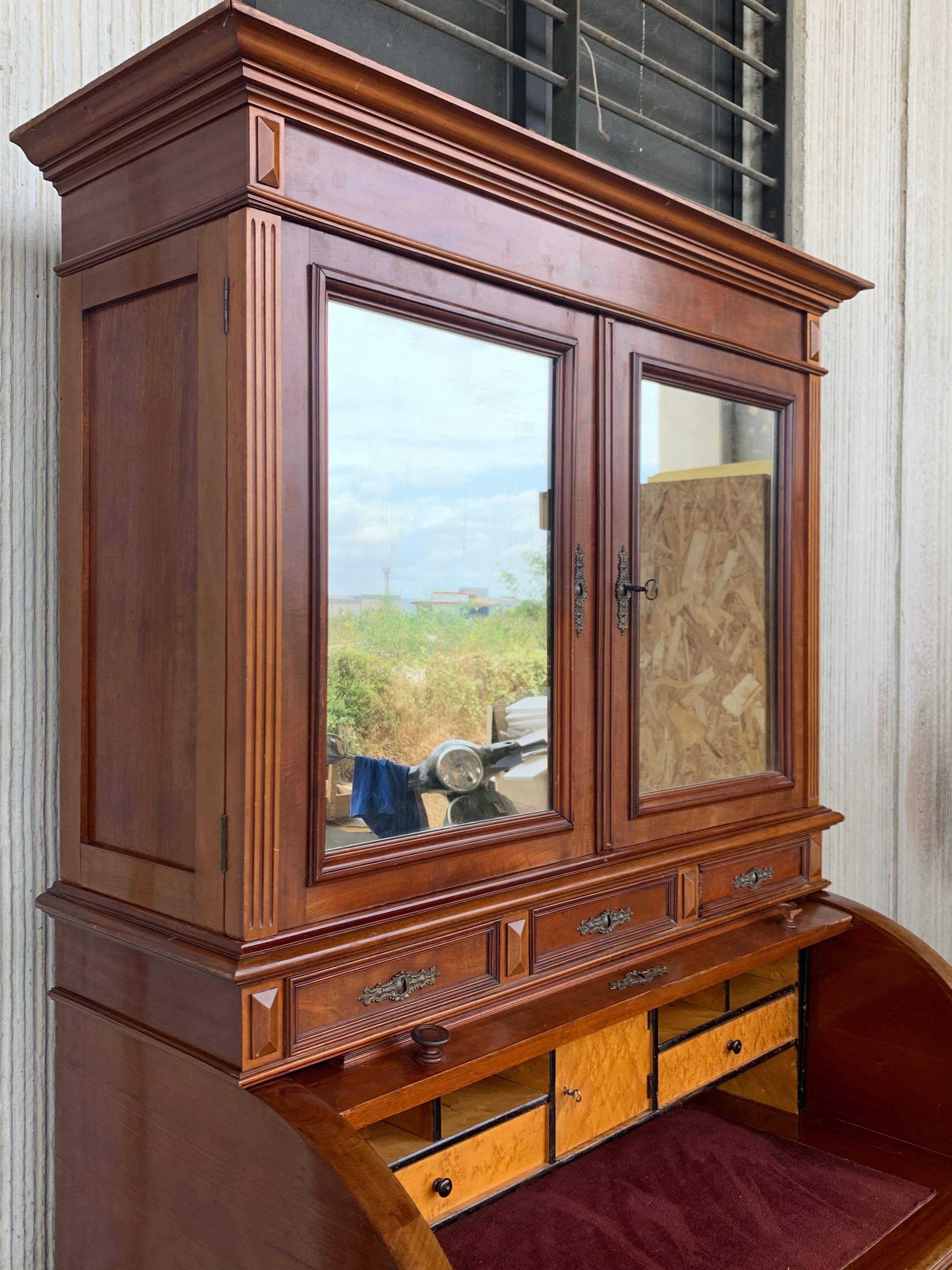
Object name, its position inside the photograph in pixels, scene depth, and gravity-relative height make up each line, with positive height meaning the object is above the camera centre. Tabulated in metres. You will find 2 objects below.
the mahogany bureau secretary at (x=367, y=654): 1.14 -0.04
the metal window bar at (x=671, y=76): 2.08 +1.17
